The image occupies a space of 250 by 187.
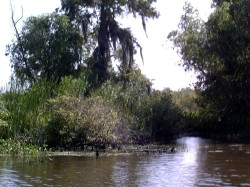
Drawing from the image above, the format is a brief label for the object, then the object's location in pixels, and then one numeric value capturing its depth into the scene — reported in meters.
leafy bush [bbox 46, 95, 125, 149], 21.00
